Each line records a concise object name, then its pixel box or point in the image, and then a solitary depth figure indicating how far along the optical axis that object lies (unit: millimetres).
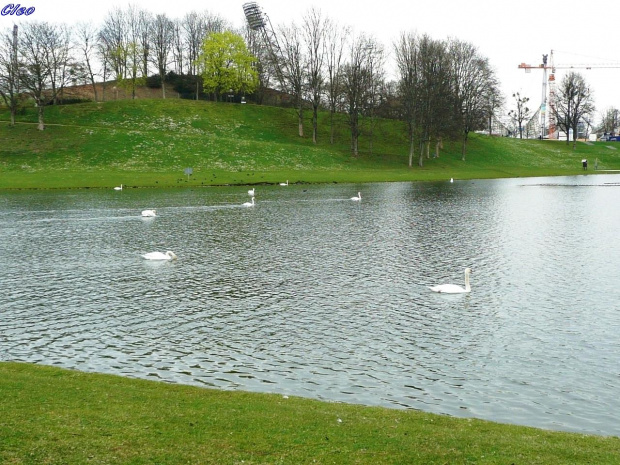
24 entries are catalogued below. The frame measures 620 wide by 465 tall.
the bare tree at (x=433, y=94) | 113375
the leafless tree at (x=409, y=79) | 111812
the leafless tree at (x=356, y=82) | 115812
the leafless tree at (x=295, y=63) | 125438
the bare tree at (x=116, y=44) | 140875
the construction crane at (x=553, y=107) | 168550
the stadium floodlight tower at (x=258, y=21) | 157250
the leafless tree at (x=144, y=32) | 148375
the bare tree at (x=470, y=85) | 119750
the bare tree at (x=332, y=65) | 124438
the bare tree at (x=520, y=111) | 195725
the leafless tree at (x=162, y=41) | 148375
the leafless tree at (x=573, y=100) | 163750
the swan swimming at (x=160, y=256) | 33062
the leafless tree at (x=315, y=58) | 123750
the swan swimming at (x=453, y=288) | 25500
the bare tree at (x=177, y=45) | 158875
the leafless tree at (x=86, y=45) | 138875
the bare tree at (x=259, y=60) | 148250
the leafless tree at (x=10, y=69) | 107250
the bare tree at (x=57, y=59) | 113375
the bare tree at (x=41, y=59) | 108875
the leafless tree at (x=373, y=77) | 118938
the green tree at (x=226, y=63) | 139875
